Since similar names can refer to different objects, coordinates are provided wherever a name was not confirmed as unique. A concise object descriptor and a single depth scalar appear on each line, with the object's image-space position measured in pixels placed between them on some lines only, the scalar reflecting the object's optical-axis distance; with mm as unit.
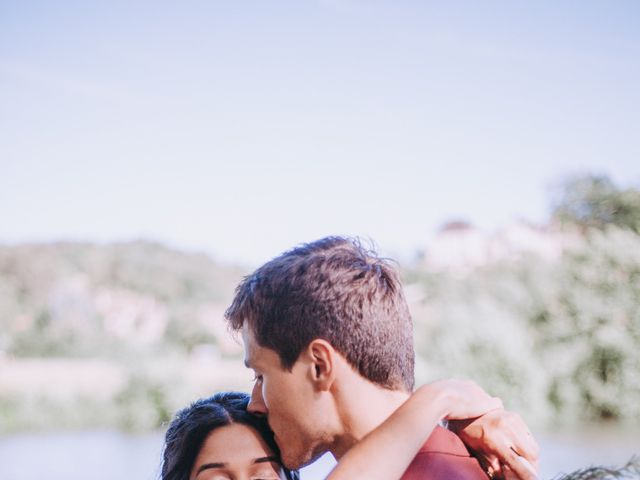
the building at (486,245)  16906
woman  1231
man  1337
